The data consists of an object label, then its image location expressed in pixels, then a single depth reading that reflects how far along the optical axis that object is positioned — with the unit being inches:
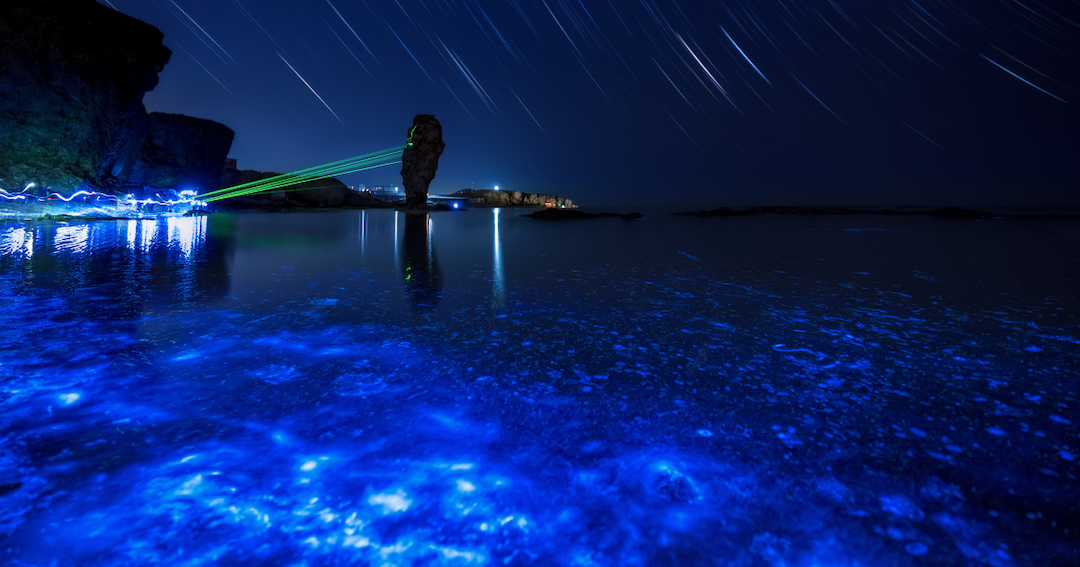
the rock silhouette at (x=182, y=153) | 1961.1
